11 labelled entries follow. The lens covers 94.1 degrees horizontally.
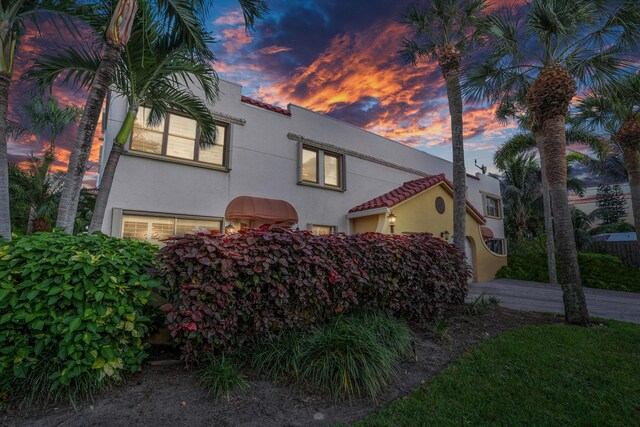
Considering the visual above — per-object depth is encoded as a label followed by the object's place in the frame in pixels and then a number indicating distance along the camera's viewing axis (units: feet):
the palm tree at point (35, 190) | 47.37
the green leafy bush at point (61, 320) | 9.66
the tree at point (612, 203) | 102.32
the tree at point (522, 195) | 83.25
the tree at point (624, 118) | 25.22
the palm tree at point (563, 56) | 21.79
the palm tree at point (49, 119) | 62.18
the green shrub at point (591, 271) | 41.86
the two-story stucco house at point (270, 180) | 25.43
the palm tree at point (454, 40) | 31.02
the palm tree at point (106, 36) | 16.10
